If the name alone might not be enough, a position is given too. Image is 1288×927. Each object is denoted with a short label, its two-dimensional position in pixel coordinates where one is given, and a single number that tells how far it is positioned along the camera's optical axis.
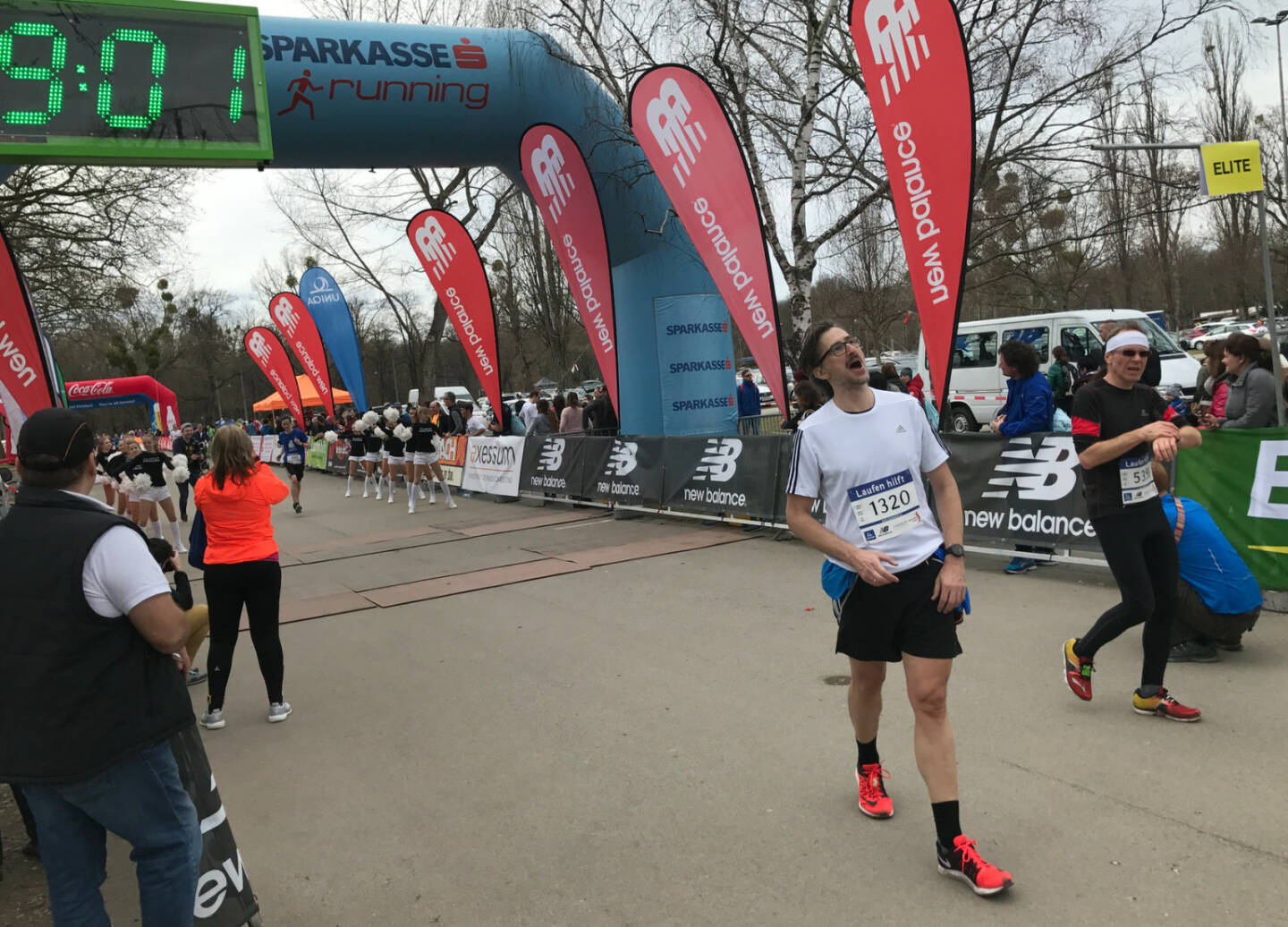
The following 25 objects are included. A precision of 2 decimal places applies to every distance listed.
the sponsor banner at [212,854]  2.89
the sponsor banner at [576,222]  12.69
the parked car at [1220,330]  39.83
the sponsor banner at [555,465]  13.83
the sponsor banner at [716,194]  10.20
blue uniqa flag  22.30
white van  17.92
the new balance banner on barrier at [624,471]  12.05
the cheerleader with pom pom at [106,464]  13.25
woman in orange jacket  5.27
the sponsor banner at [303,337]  24.86
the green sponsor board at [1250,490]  6.03
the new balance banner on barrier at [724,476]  10.16
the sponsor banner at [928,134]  7.74
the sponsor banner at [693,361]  13.90
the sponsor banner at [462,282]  16.22
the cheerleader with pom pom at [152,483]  12.34
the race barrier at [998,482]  6.14
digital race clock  6.14
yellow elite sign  10.21
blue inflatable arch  11.62
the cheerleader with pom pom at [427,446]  15.59
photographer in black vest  2.37
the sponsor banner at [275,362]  28.45
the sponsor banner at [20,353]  8.23
